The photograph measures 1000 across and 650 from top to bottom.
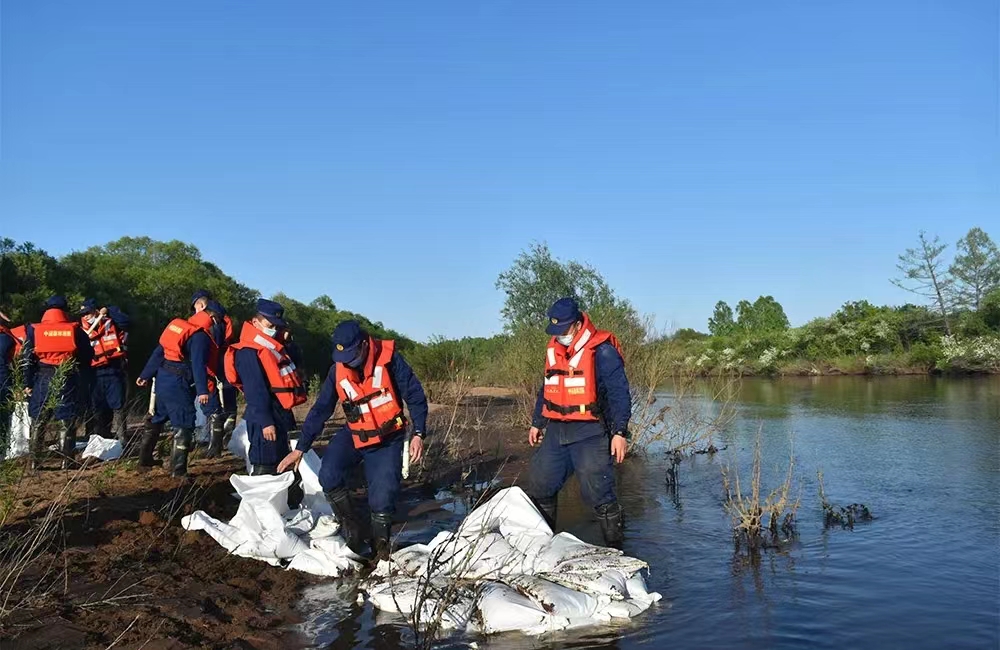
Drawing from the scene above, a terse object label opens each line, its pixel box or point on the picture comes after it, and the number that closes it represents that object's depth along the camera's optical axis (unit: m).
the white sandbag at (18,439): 8.46
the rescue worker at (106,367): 10.22
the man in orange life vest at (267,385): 7.00
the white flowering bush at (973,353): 30.59
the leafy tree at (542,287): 18.80
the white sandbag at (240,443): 8.12
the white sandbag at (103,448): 8.77
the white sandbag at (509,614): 4.85
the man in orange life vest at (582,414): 6.25
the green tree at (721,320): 72.13
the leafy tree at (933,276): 37.62
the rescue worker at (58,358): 8.98
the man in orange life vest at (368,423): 6.16
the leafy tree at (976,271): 37.56
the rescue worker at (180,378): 8.08
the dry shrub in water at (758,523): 6.92
